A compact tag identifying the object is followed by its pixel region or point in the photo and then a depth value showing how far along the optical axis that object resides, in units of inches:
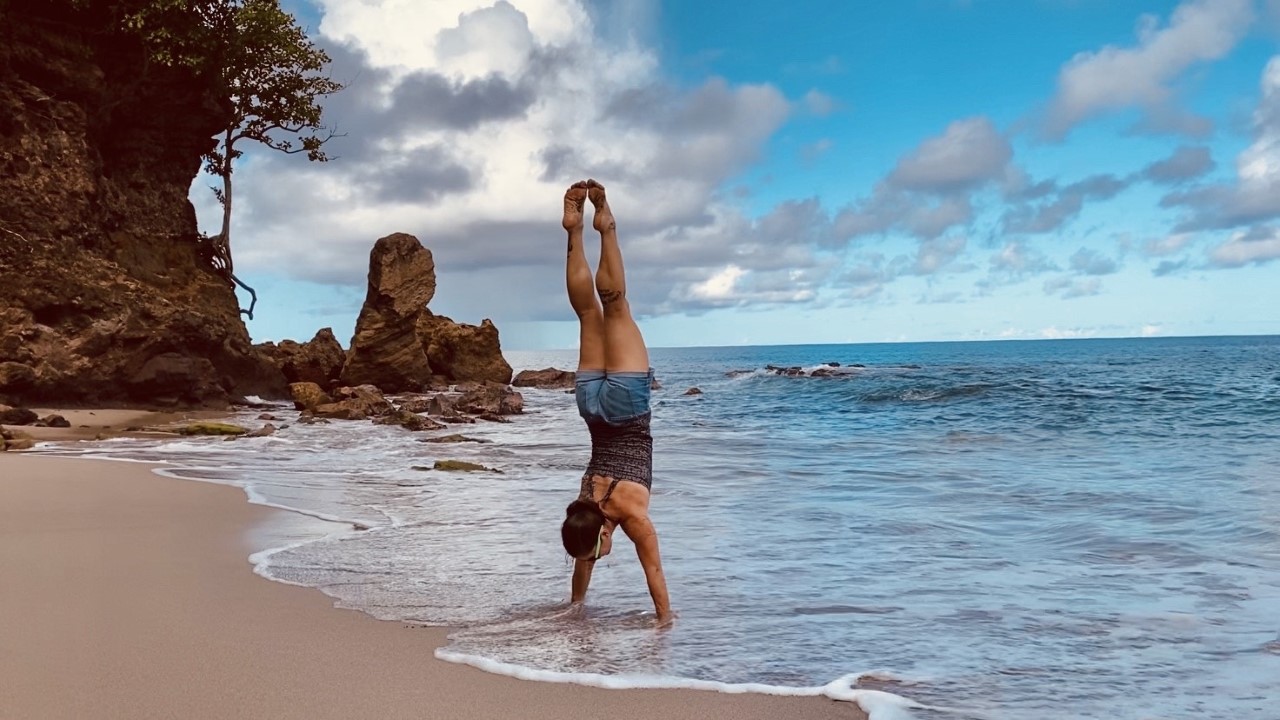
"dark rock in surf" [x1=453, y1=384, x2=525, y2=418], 1025.5
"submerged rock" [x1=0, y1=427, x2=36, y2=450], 515.0
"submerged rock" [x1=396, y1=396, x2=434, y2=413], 992.7
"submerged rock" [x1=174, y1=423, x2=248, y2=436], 687.7
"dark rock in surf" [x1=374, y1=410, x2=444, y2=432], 833.5
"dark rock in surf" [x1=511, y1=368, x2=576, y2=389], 1957.4
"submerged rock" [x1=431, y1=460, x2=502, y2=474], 518.8
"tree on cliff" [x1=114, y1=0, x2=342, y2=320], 943.7
